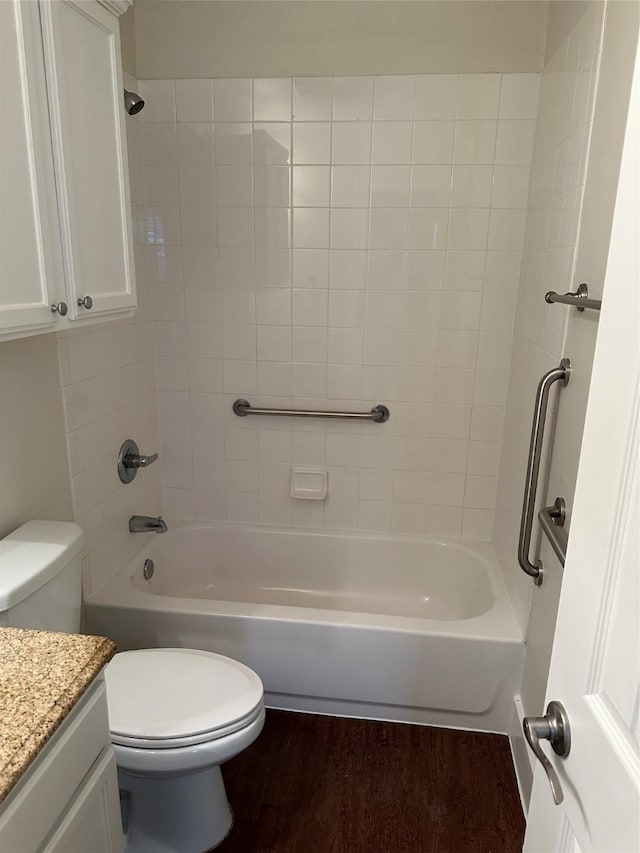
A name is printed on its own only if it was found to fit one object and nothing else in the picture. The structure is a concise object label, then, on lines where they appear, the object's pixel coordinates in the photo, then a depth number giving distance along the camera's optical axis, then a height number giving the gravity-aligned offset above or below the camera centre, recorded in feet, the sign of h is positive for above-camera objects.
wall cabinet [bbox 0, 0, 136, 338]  3.70 +0.60
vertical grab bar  5.16 -1.68
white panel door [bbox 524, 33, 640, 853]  1.99 -1.12
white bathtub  6.28 -3.97
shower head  6.02 +1.52
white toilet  4.52 -3.46
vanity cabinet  2.66 -2.54
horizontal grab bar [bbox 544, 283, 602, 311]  4.35 -0.24
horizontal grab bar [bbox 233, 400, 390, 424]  7.87 -1.93
